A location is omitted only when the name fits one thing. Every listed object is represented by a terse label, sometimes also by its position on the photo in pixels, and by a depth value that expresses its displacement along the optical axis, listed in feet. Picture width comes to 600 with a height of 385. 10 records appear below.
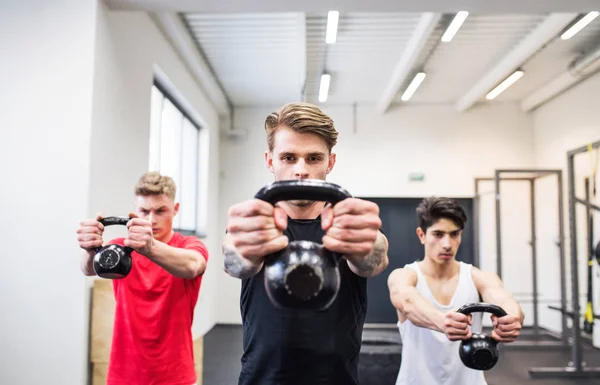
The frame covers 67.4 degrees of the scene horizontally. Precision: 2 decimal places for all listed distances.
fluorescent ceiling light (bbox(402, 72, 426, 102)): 20.91
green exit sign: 25.34
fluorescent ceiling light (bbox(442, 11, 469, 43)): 14.90
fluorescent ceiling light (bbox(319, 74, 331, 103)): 21.05
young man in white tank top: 6.40
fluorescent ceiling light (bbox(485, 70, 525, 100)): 20.49
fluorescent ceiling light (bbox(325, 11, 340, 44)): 14.48
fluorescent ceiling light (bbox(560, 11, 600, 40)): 14.90
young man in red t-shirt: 6.16
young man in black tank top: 2.71
